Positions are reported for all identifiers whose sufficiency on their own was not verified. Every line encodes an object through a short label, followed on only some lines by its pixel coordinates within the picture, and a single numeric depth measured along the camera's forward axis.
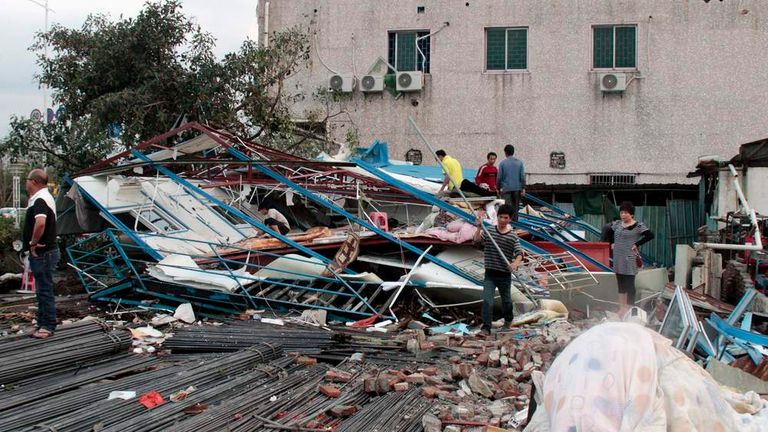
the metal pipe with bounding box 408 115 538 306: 8.81
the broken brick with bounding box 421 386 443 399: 6.33
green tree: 14.90
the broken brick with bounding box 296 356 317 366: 7.39
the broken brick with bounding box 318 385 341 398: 6.30
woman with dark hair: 9.34
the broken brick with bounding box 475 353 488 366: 7.48
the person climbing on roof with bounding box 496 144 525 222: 12.34
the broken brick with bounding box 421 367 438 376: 6.98
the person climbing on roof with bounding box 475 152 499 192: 13.48
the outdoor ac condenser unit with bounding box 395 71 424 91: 20.91
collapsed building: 10.27
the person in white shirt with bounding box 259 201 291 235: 12.66
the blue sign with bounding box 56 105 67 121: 15.70
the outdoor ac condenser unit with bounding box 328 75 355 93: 21.31
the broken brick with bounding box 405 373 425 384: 6.66
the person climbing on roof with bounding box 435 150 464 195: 12.12
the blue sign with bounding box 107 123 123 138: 15.18
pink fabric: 10.73
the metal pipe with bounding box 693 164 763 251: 10.71
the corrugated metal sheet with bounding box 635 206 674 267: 17.66
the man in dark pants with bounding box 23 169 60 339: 7.61
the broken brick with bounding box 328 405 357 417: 5.82
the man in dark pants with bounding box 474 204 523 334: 8.93
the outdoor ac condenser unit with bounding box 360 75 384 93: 21.20
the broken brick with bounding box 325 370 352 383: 6.77
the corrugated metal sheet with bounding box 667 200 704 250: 17.48
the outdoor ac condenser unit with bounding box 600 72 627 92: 20.08
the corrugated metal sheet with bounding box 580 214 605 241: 17.83
